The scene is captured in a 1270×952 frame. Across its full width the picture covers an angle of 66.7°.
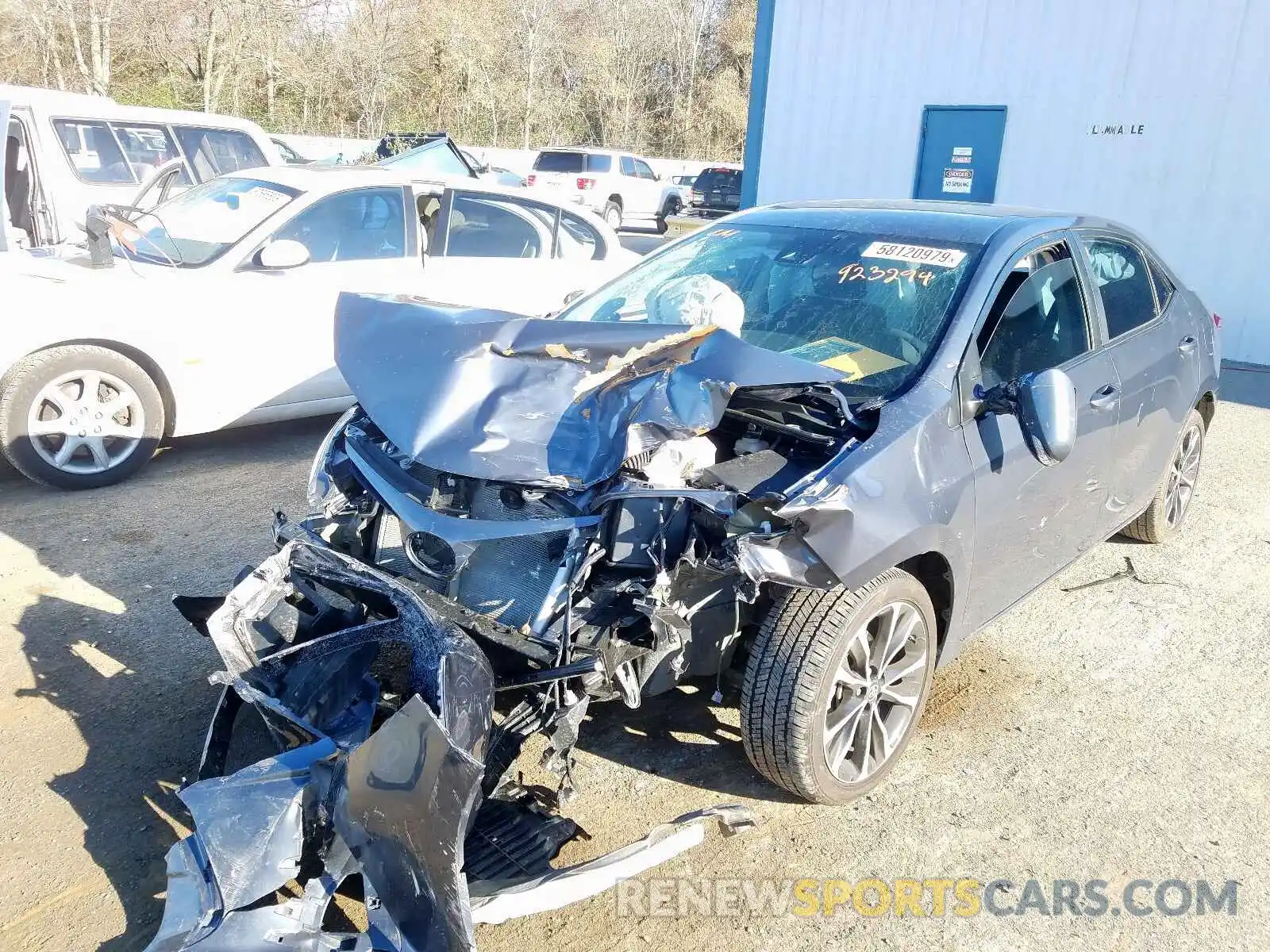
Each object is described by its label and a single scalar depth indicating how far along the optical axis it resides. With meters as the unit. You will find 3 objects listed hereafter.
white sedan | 5.19
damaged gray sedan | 2.26
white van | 7.89
